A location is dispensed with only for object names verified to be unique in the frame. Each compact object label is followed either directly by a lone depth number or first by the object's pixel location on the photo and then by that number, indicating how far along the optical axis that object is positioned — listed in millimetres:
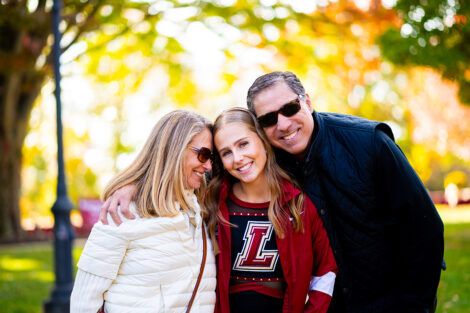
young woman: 3232
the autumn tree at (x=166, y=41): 11477
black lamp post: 6742
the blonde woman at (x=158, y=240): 2971
